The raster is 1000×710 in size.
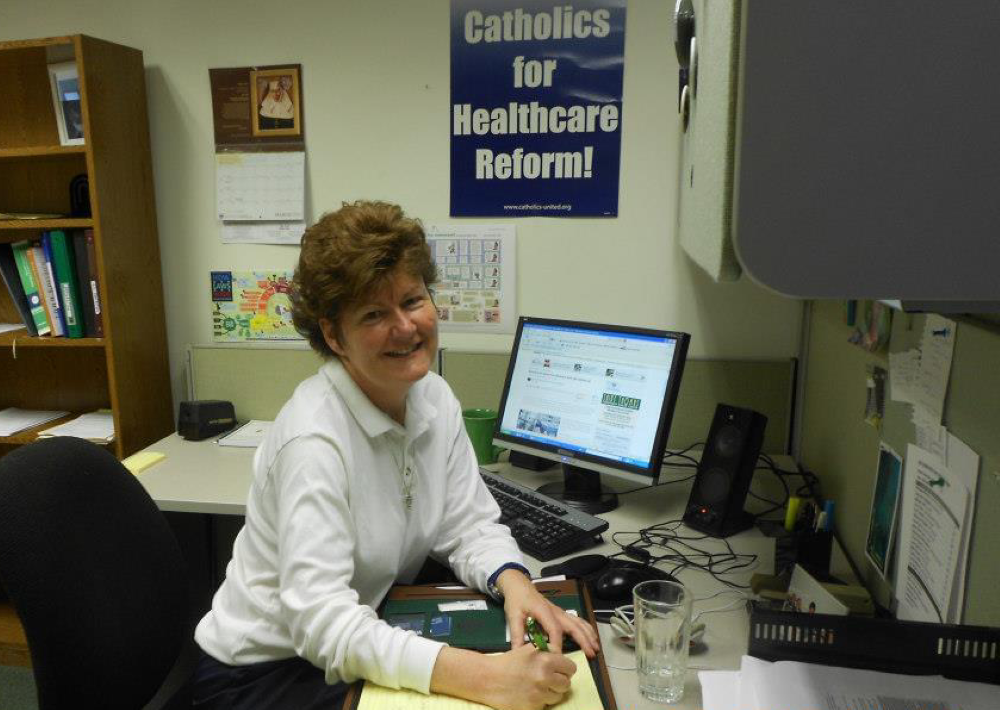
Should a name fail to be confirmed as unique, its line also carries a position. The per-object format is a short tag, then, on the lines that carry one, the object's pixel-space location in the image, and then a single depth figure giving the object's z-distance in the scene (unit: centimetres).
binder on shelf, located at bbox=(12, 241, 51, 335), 219
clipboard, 101
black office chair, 103
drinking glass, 98
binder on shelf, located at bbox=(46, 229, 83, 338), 211
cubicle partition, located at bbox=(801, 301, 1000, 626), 89
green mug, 194
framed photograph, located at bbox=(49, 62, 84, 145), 214
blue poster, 198
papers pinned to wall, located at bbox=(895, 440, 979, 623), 96
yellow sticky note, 189
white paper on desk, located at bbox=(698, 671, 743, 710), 92
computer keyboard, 142
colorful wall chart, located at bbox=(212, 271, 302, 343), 226
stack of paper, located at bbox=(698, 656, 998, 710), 83
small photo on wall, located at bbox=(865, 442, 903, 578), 117
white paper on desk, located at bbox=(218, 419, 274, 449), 211
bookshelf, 204
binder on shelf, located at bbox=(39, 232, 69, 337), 213
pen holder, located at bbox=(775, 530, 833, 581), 123
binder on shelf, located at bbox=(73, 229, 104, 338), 209
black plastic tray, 85
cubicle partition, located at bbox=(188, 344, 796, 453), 203
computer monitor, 157
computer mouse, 122
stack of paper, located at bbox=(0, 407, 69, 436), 225
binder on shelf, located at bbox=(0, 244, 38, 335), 222
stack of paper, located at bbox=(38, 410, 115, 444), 216
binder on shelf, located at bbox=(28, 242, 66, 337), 217
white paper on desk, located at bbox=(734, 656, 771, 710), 89
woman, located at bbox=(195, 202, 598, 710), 101
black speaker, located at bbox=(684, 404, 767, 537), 150
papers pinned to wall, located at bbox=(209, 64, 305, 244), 216
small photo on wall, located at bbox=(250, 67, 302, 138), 214
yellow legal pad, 95
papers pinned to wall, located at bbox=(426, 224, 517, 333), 213
